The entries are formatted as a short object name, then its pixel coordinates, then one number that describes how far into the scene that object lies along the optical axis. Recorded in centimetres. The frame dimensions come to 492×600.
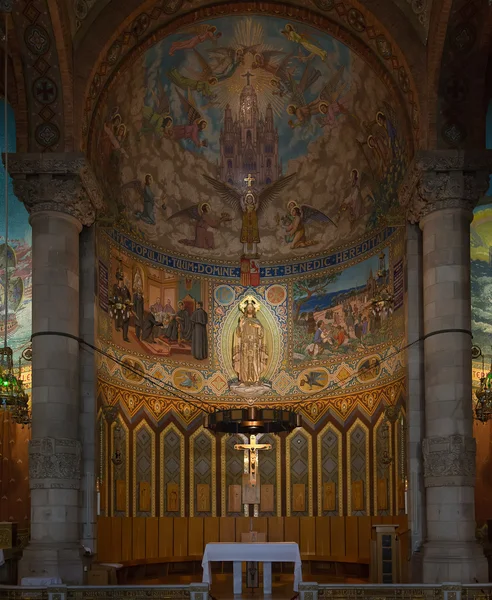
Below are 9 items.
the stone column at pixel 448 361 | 2019
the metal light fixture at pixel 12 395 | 1869
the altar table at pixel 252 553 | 2002
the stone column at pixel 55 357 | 2028
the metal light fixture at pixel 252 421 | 2233
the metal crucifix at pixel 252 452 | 2503
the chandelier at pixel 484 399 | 2164
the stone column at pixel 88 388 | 2130
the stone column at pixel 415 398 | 2114
